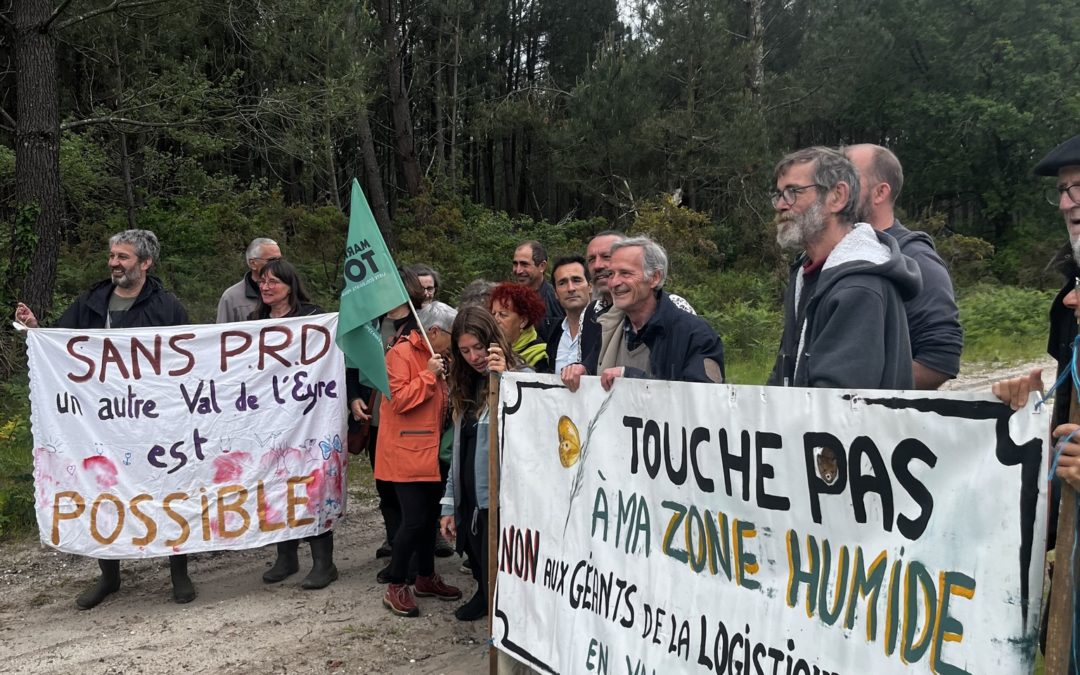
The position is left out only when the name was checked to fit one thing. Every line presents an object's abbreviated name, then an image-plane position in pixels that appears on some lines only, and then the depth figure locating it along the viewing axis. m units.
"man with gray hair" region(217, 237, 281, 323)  6.54
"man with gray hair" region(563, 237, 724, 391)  3.62
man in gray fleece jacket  2.65
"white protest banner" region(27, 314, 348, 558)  5.30
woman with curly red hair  5.02
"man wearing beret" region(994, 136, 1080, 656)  2.86
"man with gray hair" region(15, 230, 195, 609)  5.50
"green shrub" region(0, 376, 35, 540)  6.62
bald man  3.31
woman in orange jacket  5.01
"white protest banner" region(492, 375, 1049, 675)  2.11
